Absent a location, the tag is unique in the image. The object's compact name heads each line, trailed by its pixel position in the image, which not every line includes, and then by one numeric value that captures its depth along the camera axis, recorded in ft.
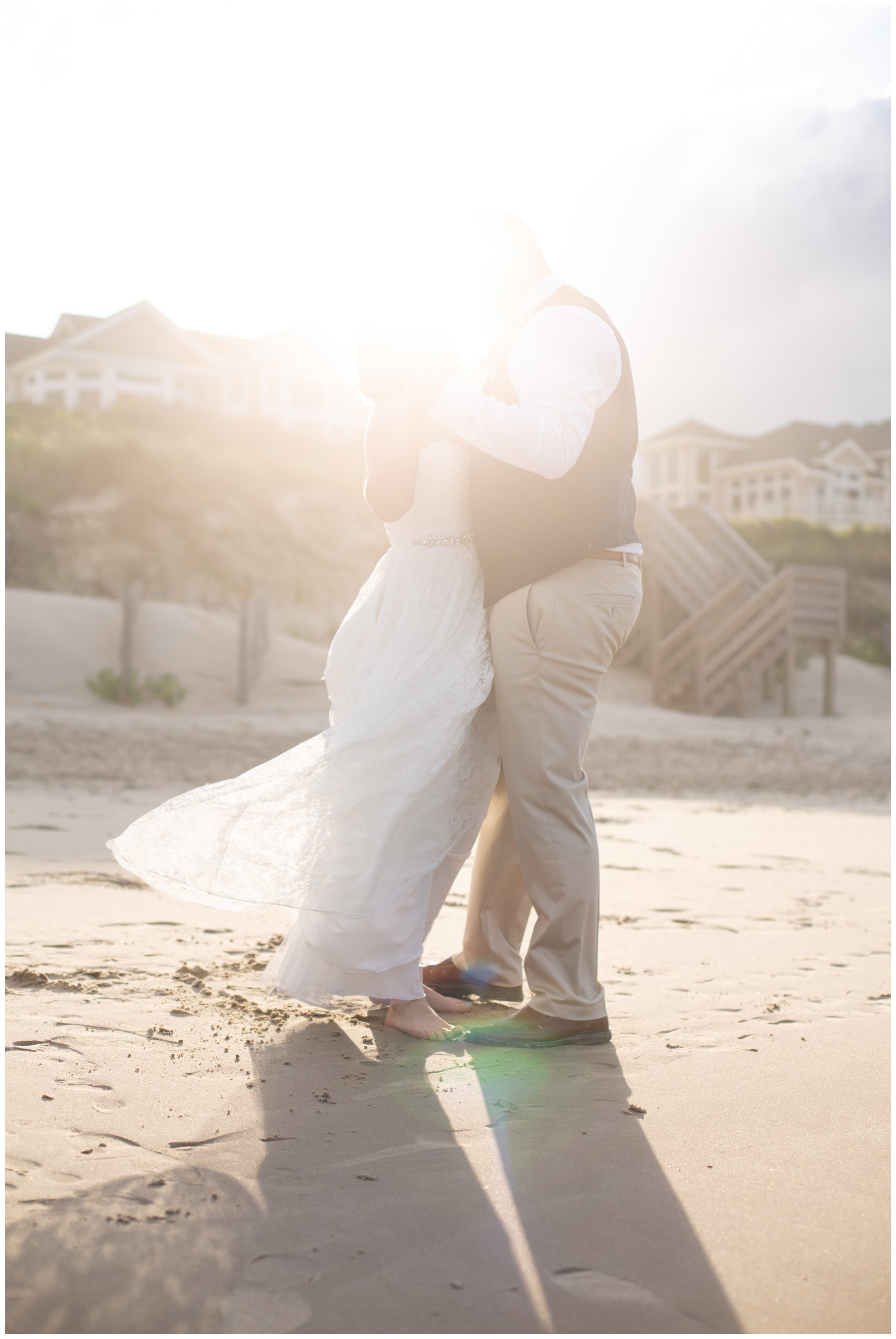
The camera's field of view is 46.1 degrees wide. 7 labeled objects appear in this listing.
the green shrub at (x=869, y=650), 64.85
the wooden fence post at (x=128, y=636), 37.63
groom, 7.95
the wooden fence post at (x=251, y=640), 39.19
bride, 7.52
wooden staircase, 47.96
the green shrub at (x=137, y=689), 37.63
